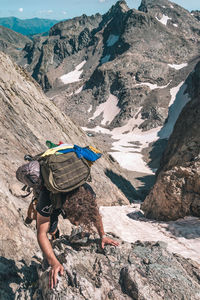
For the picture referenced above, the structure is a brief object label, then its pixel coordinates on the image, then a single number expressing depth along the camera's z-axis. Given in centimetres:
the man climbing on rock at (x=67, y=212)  345
